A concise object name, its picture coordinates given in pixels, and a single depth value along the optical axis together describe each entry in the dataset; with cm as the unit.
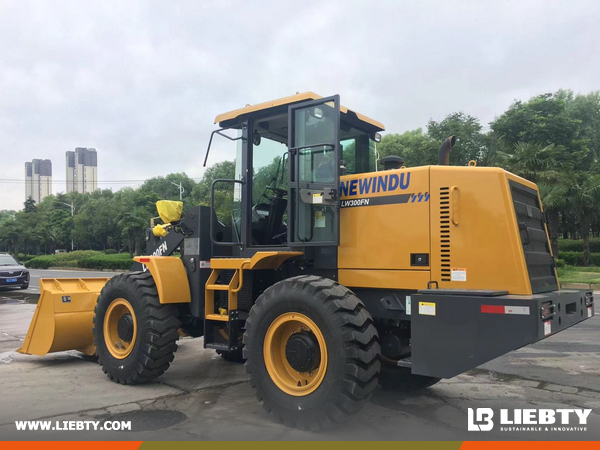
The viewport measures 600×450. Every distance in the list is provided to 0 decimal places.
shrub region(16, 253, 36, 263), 6232
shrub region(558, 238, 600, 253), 3291
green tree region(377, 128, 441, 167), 2705
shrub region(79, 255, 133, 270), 3610
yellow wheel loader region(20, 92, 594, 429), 425
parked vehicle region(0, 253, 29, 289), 1981
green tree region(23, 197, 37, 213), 8038
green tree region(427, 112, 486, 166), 2658
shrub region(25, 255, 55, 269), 4541
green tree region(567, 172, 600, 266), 2512
